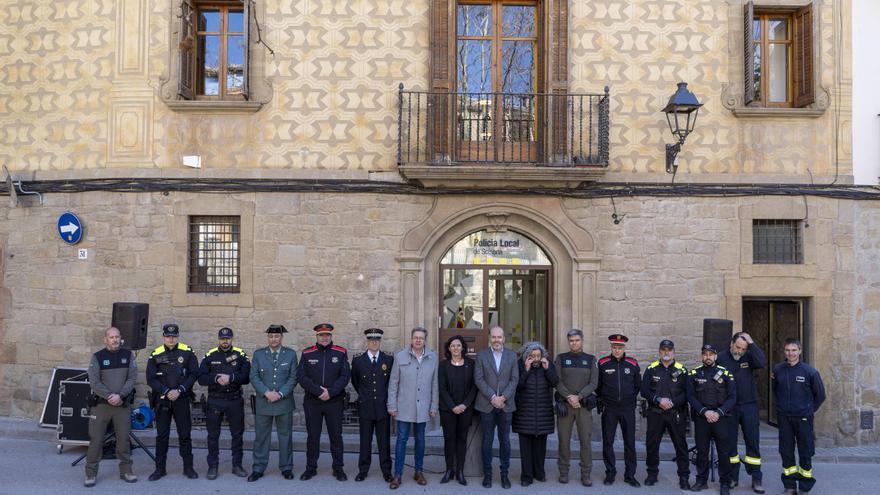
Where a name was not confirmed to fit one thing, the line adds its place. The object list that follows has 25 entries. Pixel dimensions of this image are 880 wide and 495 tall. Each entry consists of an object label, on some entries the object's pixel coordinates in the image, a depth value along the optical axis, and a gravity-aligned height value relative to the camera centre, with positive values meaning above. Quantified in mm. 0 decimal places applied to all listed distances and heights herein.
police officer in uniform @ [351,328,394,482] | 8336 -1468
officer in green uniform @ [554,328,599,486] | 8336 -1414
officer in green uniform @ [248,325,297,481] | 8367 -1428
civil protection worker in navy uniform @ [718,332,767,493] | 8211 -1570
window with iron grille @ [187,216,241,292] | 10469 +131
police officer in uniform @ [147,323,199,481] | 8266 -1353
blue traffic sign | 10406 +455
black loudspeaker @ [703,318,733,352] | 9326 -817
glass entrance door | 10578 -283
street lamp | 9570 +1992
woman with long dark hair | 8203 -1470
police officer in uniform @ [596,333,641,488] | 8359 -1480
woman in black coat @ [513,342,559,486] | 8219 -1531
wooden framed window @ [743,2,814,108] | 10438 +2921
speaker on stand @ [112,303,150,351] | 9242 -742
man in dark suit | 8148 -1340
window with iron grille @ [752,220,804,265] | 10469 +343
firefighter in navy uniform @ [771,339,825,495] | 8008 -1542
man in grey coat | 8242 -1390
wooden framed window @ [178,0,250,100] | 10547 +2939
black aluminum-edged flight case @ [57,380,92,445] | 9062 -1793
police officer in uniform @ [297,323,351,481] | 8367 -1393
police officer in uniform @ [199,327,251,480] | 8328 -1422
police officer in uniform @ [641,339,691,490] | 8211 -1514
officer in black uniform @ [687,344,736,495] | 7966 -1469
